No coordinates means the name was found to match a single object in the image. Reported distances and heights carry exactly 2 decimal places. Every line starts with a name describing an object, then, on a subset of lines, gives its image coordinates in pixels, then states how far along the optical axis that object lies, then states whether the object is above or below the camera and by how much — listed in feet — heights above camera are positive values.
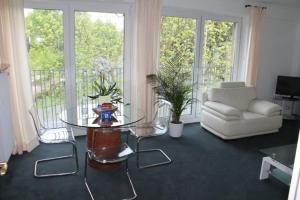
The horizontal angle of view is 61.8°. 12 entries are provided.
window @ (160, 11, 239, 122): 14.73 +0.74
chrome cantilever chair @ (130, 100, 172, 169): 10.39 -3.05
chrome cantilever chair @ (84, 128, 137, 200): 8.14 -3.24
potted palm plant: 13.23 -1.64
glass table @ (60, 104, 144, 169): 8.87 -2.39
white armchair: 13.25 -2.94
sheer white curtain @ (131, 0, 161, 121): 12.78 +0.44
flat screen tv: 17.42 -1.70
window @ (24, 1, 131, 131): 11.84 +0.33
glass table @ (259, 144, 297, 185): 8.93 -3.63
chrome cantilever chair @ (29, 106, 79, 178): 9.43 -3.12
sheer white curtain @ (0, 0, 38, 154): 10.09 -0.54
